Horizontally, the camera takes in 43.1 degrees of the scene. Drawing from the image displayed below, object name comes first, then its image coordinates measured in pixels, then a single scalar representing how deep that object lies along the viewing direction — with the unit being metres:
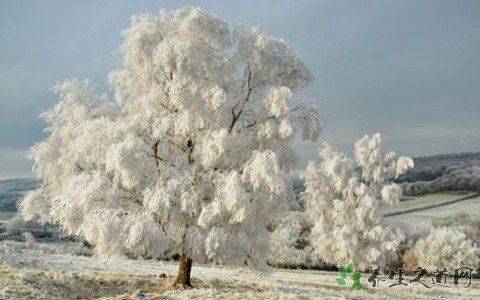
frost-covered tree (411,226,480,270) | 60.47
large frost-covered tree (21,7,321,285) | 24.91
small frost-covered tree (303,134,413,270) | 47.25
